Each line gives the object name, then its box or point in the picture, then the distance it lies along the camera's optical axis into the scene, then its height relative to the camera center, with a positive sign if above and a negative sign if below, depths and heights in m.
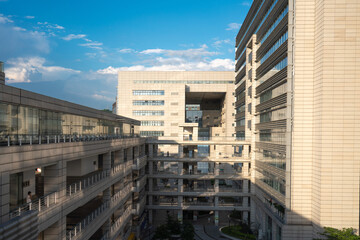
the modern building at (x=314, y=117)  29.50 +0.86
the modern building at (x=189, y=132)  52.12 -2.92
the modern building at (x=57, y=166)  14.74 -3.92
